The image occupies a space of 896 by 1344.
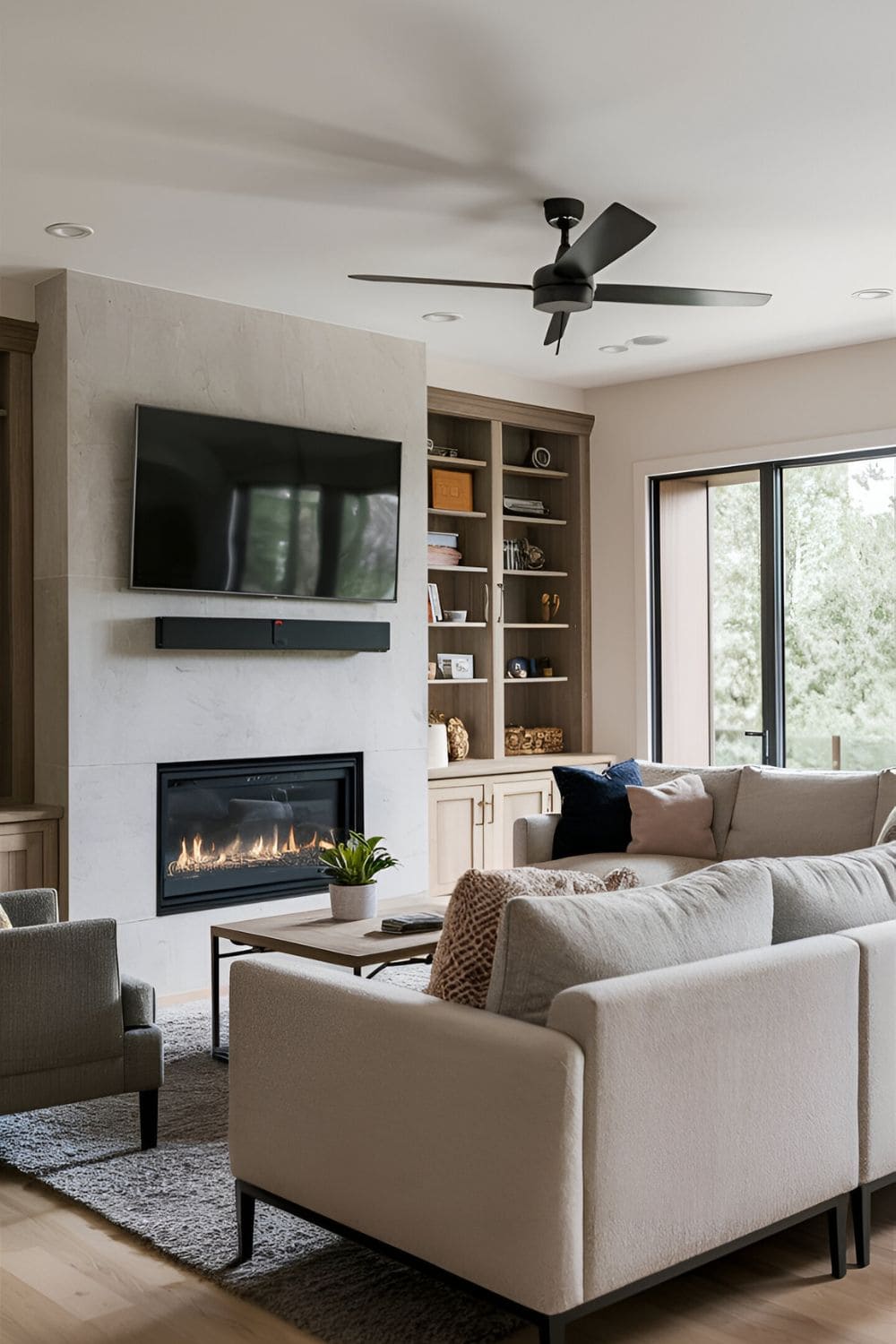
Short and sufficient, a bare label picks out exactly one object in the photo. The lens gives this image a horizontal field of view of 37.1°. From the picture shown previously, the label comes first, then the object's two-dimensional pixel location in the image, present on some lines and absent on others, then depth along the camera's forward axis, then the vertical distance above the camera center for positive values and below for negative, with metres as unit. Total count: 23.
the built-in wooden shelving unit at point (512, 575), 7.23 +0.63
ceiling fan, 3.91 +1.33
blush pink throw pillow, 5.57 -0.57
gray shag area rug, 2.62 -1.23
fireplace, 5.53 -0.60
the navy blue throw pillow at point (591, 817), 5.73 -0.56
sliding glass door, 6.61 +0.37
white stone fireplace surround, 5.20 +0.32
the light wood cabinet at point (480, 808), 6.66 -0.62
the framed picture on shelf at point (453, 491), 7.03 +1.05
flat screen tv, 5.37 +0.77
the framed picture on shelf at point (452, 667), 7.16 +0.11
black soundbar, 5.42 +0.24
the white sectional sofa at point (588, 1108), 2.26 -0.79
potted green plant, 4.34 -0.62
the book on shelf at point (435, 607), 6.94 +0.42
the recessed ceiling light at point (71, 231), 4.70 +1.63
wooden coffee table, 3.86 -0.76
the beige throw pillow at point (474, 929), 2.55 -0.47
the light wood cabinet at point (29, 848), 5.04 -0.60
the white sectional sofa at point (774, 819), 5.17 -0.54
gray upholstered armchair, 3.32 -0.85
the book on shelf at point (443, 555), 7.01 +0.70
